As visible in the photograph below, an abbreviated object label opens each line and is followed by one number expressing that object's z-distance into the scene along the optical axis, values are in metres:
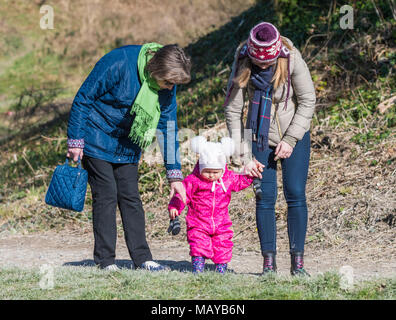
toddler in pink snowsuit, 10.01
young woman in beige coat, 9.41
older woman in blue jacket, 10.10
